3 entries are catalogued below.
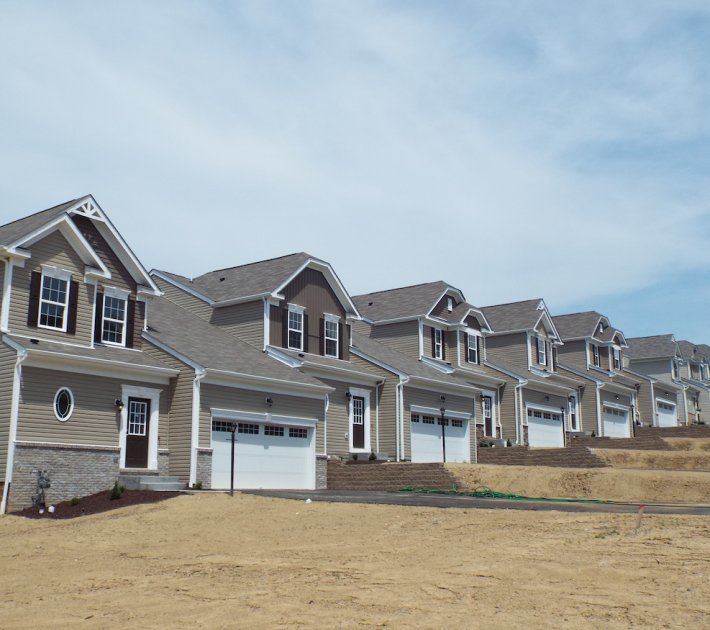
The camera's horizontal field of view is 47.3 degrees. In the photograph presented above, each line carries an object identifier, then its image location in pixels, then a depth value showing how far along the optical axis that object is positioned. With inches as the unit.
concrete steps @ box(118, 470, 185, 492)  898.1
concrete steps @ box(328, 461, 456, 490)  1070.4
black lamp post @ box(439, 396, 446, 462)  1358.6
